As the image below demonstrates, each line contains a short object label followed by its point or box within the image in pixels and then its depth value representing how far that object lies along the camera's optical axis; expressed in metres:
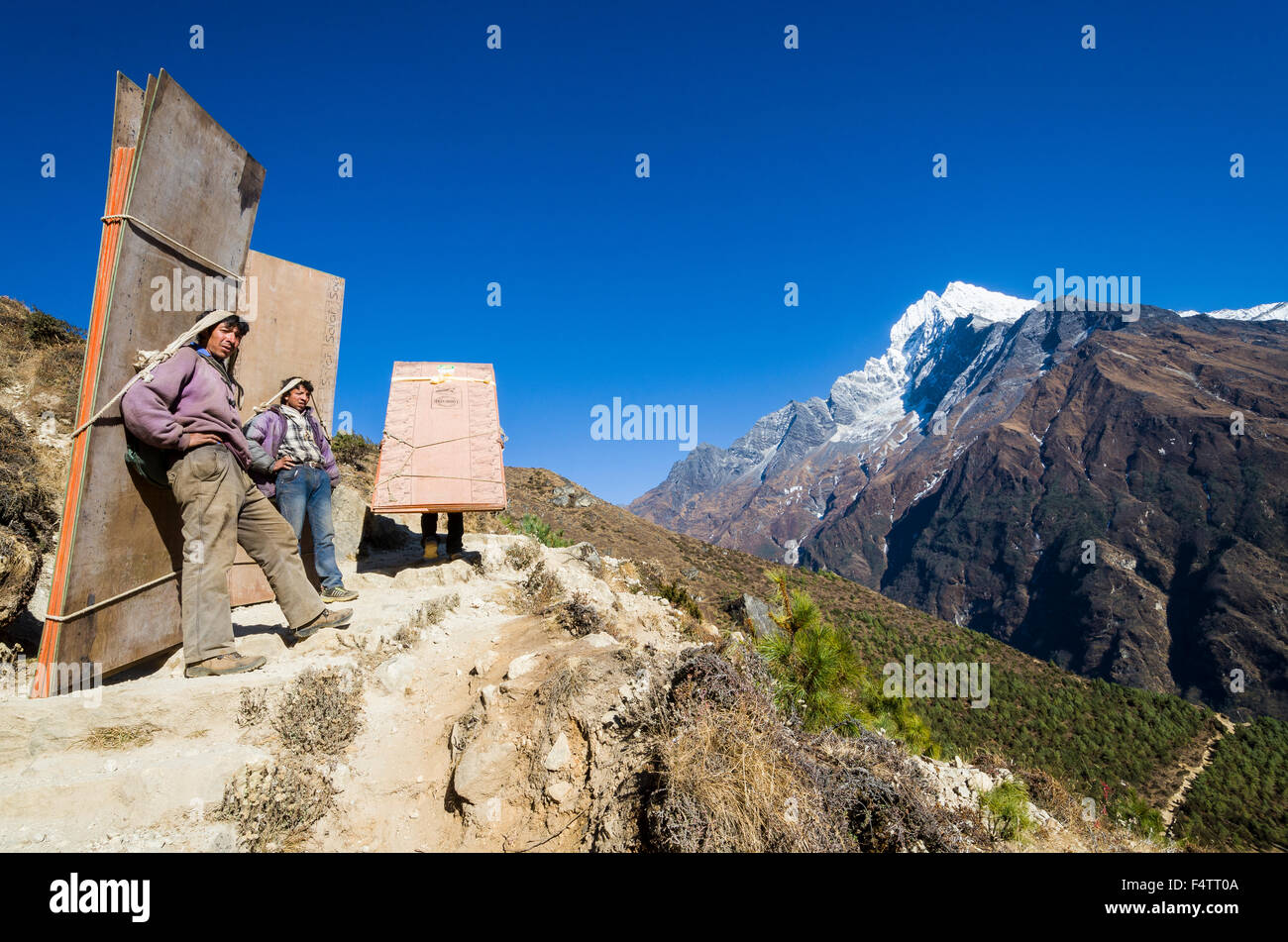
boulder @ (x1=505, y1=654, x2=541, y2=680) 4.06
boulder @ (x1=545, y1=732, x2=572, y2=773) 3.16
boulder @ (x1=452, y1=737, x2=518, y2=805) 3.15
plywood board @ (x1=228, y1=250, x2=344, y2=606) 6.20
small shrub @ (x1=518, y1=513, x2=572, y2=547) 12.93
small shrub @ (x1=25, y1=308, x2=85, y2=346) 10.08
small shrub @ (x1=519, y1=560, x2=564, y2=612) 6.48
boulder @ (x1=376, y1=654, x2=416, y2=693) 4.30
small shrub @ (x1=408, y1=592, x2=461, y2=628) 5.37
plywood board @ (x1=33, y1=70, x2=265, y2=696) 3.74
